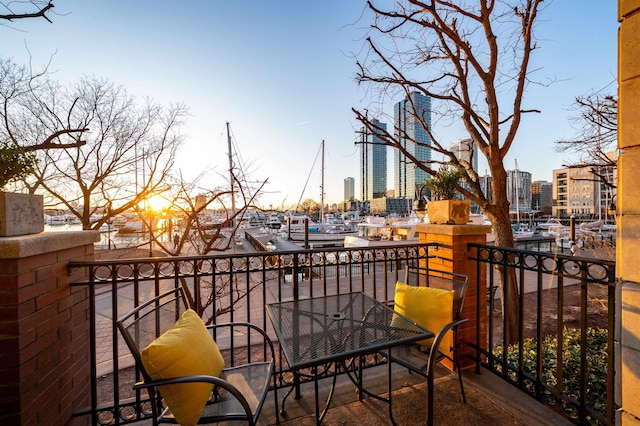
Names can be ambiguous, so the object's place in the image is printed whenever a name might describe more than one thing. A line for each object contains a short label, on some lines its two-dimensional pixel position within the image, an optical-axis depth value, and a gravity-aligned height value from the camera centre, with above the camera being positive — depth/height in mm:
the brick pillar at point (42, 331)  1506 -761
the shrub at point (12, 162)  1660 +327
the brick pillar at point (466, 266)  2756 -600
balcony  1906 -1433
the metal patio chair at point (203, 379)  1358 -1035
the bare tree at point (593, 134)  5938 +1765
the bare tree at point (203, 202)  4512 +156
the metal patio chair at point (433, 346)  1854 -1062
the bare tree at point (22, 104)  5262 +2346
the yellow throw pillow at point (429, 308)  2230 -847
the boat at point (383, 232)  14448 -1494
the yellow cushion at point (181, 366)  1378 -844
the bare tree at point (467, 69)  4652 +2711
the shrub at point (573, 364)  2254 -1588
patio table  1586 -837
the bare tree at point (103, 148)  6102 +1587
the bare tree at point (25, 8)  2361 +1909
